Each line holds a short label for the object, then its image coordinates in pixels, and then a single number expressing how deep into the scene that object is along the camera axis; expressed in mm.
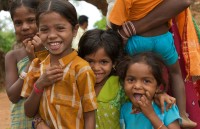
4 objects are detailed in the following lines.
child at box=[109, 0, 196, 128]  2451
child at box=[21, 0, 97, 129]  2145
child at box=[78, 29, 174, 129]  2436
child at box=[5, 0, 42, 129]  2502
